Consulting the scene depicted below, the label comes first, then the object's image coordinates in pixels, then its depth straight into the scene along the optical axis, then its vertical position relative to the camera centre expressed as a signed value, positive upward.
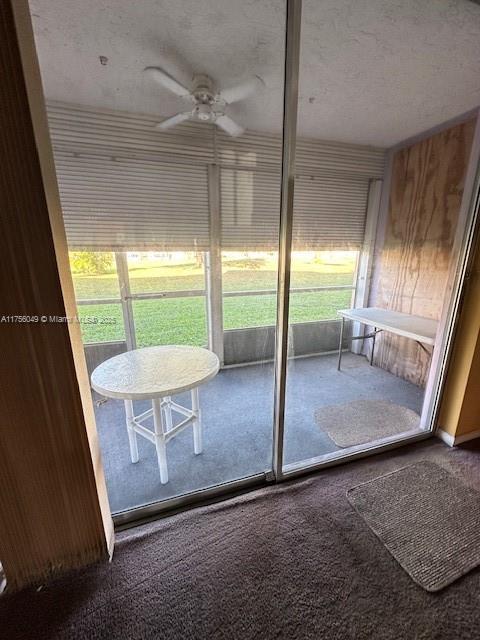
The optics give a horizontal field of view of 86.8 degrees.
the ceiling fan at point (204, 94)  1.61 +1.05
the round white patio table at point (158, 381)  1.29 -0.65
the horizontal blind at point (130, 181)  1.60 +0.55
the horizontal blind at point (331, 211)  1.99 +0.37
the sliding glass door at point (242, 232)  1.36 +0.18
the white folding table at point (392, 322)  2.13 -0.63
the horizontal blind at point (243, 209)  2.14 +0.40
